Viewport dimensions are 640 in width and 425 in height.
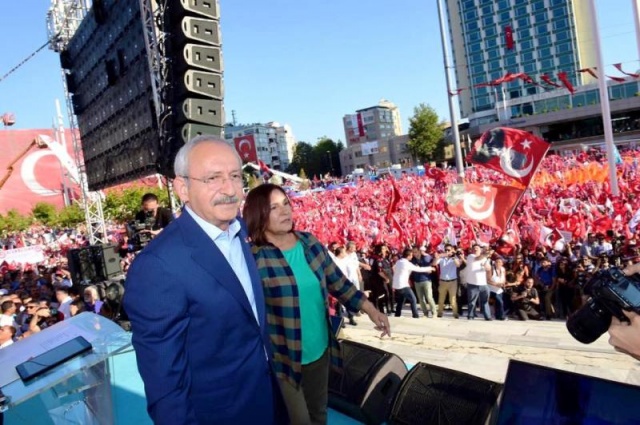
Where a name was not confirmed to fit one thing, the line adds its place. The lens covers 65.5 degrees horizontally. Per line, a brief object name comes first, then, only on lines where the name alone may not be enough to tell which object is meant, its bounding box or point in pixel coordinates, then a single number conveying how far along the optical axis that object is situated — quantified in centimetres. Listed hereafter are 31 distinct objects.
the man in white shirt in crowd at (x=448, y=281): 843
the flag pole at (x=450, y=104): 1520
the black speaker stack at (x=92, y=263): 973
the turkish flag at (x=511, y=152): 915
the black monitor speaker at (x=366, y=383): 341
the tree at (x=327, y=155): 9344
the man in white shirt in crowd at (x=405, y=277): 824
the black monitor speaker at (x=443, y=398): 282
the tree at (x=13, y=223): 3816
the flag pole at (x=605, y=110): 1008
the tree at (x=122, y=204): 3462
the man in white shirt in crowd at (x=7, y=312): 666
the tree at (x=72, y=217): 3853
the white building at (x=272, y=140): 11500
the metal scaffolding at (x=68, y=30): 1412
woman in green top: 232
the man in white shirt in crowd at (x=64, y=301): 704
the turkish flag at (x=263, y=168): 2192
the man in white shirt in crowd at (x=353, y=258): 815
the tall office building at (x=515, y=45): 7094
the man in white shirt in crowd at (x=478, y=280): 796
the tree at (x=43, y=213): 4325
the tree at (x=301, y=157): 9325
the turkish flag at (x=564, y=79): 1681
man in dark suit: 147
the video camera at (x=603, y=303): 153
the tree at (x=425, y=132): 6247
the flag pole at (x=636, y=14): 723
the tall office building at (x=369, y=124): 11319
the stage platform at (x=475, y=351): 396
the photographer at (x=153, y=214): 650
